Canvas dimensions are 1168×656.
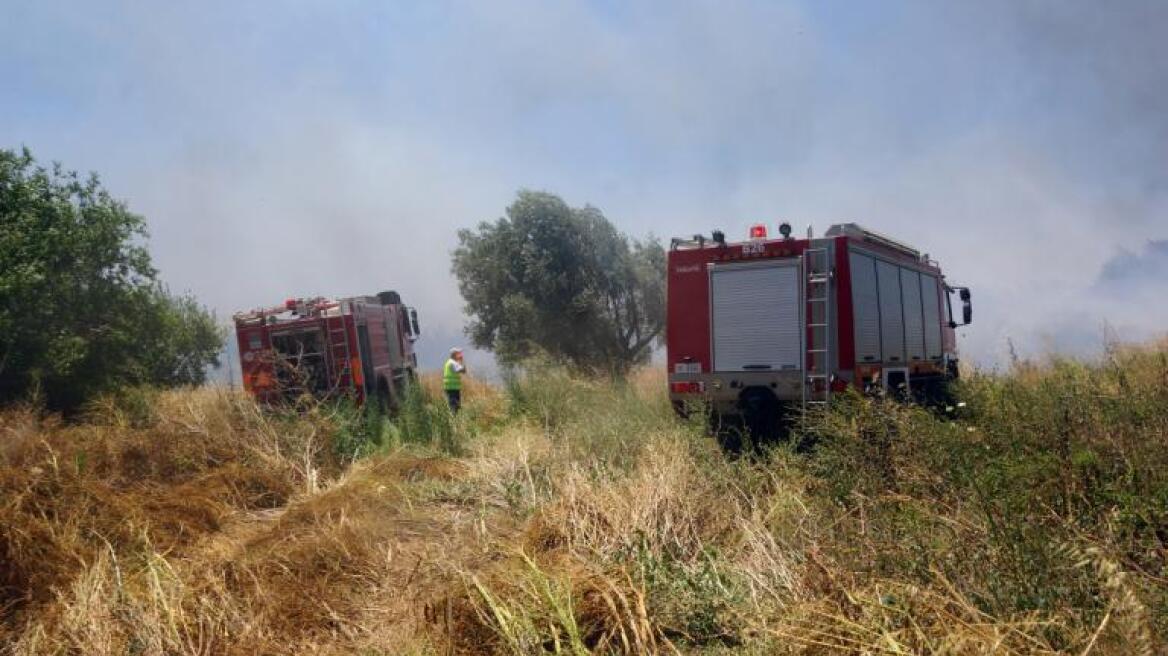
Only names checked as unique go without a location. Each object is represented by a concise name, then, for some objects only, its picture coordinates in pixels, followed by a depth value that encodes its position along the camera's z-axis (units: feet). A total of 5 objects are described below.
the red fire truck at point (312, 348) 44.39
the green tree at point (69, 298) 41.98
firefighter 54.08
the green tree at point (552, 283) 88.89
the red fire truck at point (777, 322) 30.53
